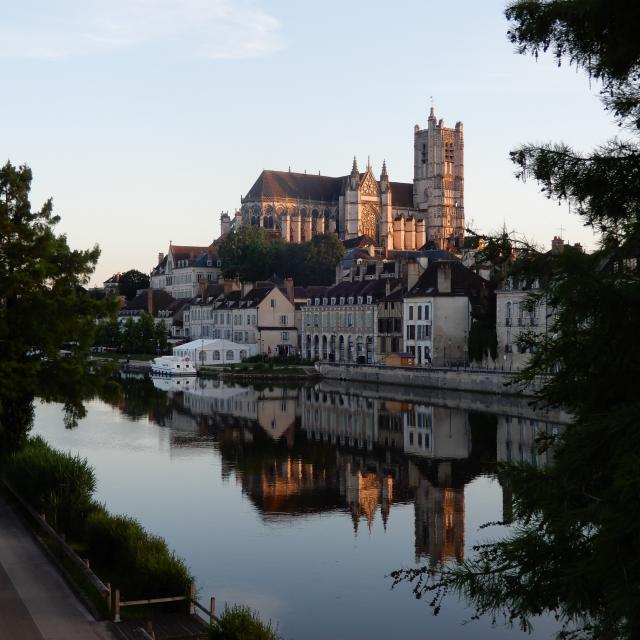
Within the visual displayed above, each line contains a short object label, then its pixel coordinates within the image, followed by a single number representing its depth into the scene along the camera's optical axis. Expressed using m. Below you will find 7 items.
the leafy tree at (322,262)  121.81
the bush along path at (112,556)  15.16
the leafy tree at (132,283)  154.75
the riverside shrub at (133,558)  17.06
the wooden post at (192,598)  16.35
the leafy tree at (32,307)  26.14
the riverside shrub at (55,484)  22.00
